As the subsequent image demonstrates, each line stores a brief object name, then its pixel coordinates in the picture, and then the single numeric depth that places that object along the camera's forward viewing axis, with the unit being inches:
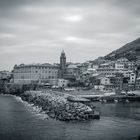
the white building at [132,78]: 4759.1
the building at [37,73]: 5751.5
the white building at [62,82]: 5035.4
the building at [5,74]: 6955.2
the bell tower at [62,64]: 5597.4
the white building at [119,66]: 5498.5
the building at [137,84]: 4406.3
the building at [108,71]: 5109.3
